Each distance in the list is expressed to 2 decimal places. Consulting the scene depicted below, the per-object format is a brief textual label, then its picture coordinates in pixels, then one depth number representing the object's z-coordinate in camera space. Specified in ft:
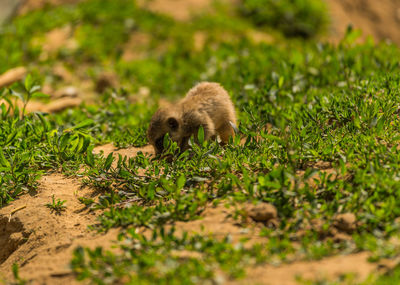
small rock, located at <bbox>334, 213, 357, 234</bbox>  21.45
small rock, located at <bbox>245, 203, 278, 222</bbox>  22.53
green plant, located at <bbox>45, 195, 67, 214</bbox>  26.55
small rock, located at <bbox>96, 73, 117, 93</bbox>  49.85
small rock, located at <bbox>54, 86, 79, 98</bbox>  46.57
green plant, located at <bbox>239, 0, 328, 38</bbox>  63.41
